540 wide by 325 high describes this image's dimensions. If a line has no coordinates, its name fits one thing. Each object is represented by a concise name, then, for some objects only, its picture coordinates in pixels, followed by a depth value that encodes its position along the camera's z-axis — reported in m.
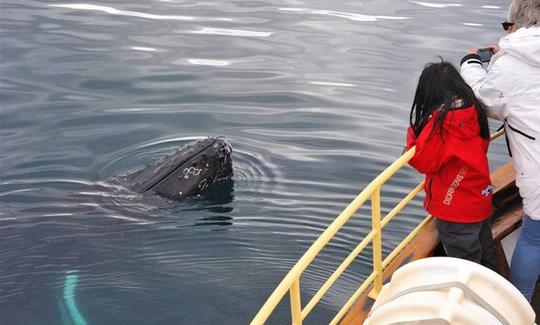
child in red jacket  4.60
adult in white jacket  4.43
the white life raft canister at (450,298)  3.16
